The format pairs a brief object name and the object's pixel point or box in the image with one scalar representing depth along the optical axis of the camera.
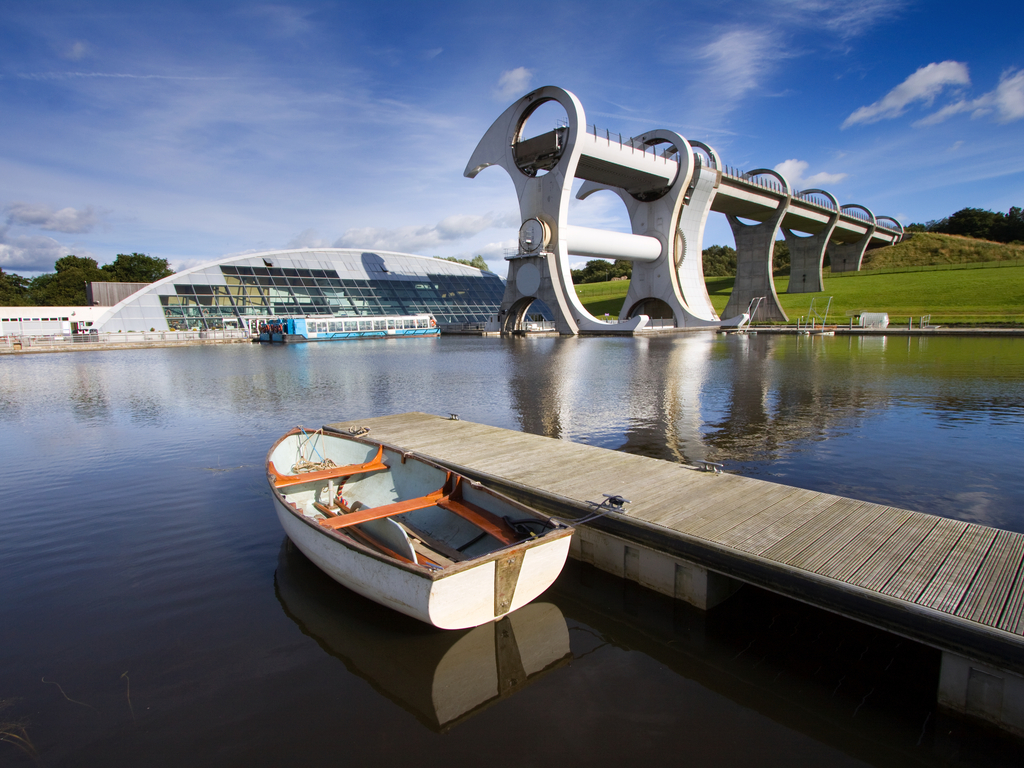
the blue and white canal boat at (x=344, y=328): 61.91
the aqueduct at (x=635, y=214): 52.41
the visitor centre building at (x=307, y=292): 65.50
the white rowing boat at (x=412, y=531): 5.52
